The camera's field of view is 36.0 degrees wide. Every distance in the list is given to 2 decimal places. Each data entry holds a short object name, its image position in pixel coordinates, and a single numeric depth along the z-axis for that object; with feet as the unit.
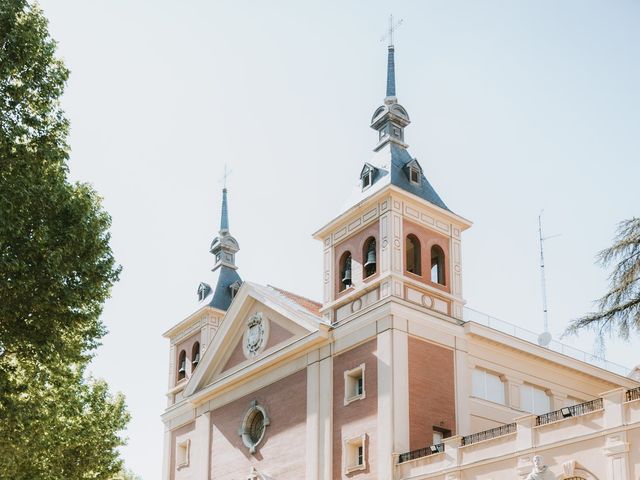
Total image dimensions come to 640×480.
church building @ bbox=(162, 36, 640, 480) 107.86
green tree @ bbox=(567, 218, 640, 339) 75.00
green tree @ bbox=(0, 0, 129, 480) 78.23
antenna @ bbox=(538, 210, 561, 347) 127.95
